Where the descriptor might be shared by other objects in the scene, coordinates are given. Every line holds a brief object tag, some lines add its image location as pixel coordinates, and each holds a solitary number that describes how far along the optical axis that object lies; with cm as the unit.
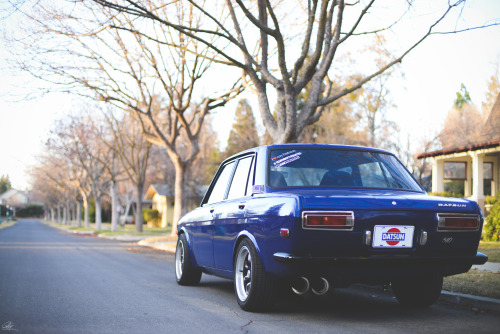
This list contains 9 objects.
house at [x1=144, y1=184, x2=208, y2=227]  5607
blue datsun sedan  492
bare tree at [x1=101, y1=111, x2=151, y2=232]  3393
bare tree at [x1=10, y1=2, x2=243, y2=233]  2089
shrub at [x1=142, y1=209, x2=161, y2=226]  6256
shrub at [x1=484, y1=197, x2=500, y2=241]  1558
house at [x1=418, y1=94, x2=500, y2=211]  2100
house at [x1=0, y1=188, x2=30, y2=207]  14875
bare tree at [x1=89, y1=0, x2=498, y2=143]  1323
